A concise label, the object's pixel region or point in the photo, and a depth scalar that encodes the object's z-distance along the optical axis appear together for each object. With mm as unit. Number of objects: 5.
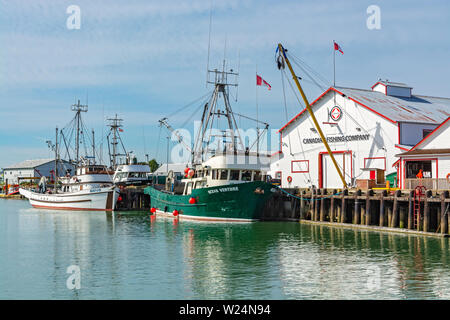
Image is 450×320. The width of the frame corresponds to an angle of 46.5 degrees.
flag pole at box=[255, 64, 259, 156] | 42400
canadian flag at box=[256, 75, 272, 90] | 42875
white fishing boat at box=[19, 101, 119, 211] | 59469
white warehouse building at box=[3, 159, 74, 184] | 138125
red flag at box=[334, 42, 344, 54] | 45047
